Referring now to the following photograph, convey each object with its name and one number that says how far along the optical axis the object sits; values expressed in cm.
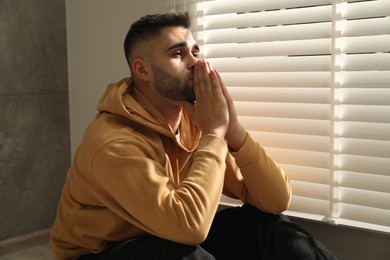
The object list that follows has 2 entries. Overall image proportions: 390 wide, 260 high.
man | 112
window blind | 137
